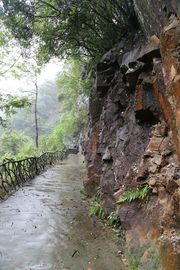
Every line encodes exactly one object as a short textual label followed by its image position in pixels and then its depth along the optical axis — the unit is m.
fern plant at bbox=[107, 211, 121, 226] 5.83
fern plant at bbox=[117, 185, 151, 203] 4.78
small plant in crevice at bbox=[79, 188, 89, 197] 9.09
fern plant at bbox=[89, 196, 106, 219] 6.65
